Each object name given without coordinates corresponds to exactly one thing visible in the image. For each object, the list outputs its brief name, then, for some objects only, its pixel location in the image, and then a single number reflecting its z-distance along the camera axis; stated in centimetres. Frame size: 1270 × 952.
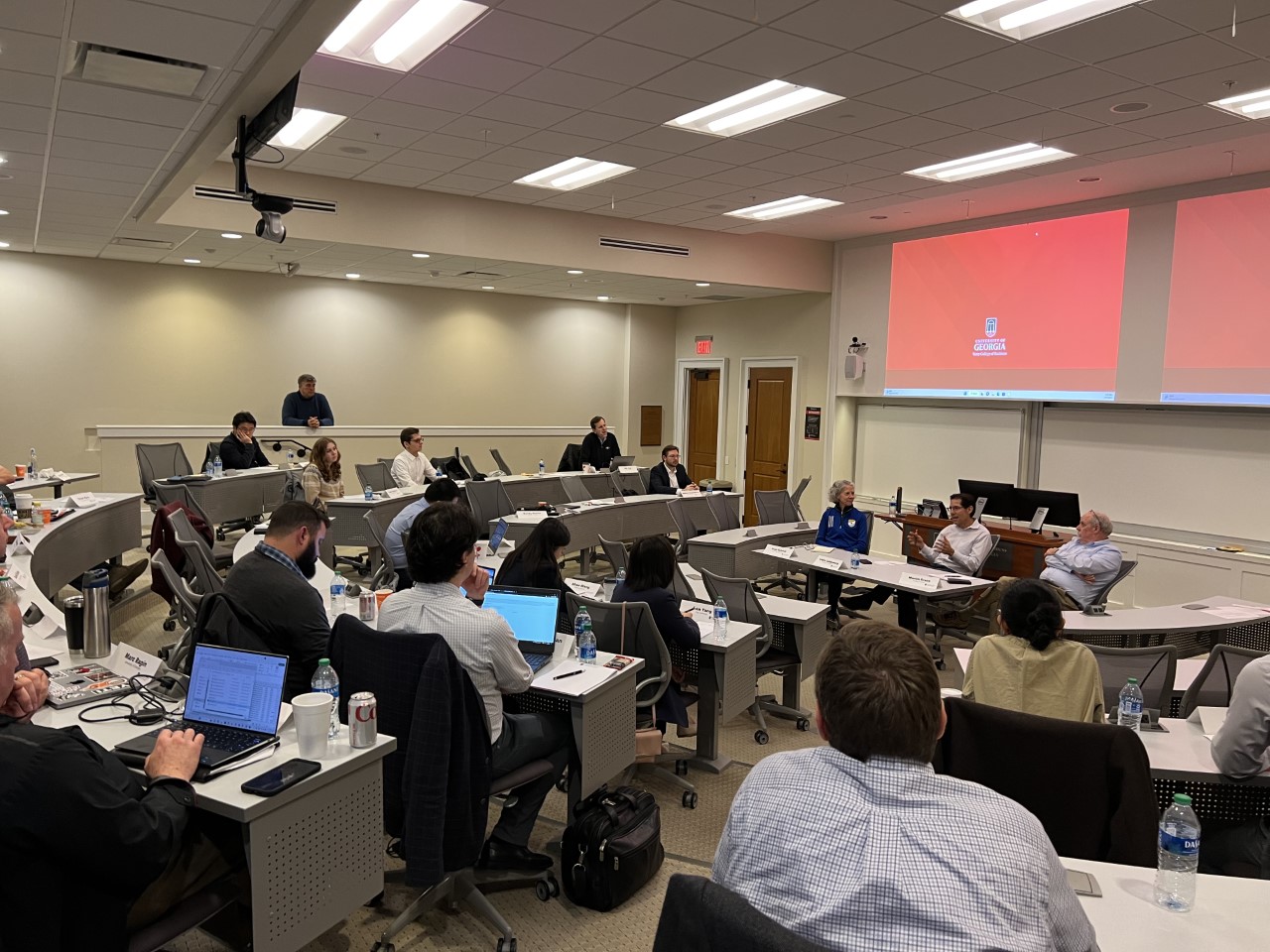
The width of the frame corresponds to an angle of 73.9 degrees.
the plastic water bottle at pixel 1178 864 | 190
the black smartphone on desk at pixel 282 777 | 227
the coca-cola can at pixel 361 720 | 255
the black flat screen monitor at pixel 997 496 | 801
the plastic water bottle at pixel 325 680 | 286
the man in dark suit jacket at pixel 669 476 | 1002
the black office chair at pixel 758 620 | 482
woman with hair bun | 305
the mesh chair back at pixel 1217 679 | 352
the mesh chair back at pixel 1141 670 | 352
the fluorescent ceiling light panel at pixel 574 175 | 729
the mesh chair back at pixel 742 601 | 481
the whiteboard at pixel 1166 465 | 744
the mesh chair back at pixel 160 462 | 899
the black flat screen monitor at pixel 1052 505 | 755
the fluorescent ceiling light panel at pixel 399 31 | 436
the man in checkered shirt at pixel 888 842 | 130
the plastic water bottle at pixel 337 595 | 452
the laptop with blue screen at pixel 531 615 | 366
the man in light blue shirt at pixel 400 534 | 619
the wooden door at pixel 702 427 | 1359
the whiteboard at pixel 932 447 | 948
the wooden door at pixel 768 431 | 1205
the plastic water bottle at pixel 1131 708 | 306
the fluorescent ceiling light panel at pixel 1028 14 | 410
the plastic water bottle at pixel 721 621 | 429
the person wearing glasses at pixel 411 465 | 920
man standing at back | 1028
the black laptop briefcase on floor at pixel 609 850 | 317
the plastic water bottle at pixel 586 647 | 371
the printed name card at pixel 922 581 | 597
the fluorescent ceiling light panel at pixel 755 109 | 542
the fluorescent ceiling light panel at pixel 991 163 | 675
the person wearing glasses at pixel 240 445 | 927
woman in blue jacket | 751
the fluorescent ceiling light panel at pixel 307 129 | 607
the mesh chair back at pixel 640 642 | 394
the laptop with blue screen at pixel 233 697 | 260
